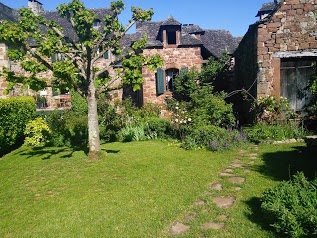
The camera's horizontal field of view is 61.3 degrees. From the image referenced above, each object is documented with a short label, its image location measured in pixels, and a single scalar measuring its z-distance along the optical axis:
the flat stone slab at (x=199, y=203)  4.79
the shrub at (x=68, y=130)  10.19
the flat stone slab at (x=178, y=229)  3.91
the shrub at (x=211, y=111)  10.12
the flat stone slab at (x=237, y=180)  5.83
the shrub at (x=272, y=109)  10.07
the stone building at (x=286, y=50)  9.98
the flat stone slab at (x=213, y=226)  3.97
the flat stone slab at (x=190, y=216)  4.28
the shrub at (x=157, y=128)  10.82
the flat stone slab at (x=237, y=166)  6.88
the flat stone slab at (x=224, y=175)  6.26
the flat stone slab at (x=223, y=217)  4.21
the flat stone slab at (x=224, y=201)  4.70
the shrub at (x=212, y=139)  8.68
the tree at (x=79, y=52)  6.69
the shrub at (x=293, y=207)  3.40
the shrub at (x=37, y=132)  9.76
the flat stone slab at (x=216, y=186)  5.51
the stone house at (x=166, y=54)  15.94
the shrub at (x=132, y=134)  10.68
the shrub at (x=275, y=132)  9.37
